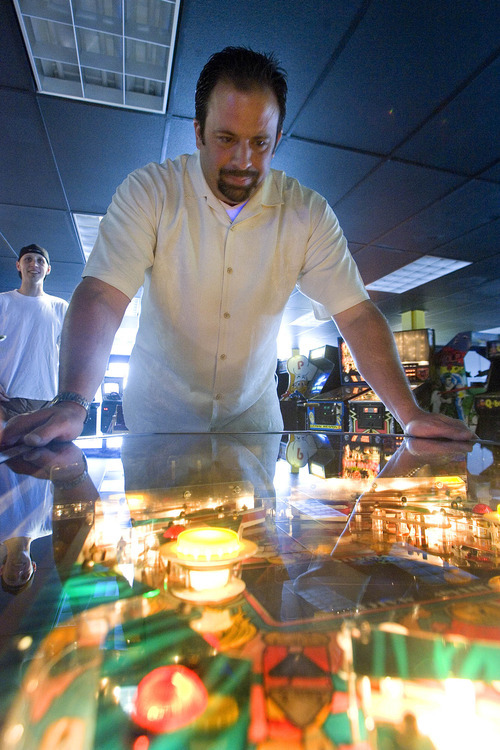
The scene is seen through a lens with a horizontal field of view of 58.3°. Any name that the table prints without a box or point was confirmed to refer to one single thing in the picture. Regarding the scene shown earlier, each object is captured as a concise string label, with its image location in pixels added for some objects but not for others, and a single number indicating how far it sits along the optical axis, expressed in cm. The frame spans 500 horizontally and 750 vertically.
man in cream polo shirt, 114
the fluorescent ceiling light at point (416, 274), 501
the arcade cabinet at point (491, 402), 455
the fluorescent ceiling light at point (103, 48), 201
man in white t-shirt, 261
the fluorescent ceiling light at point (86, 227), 392
